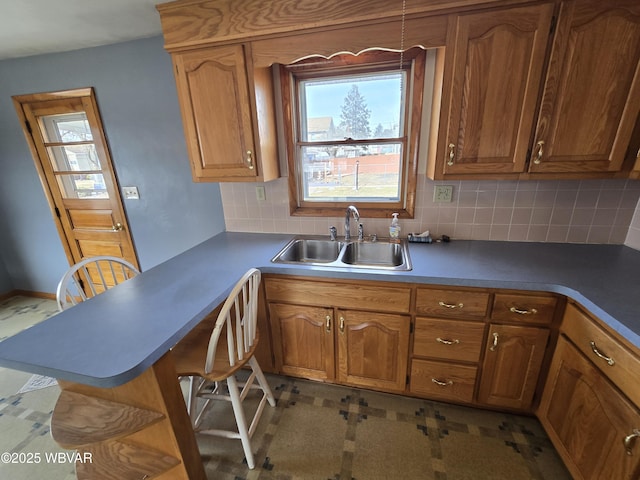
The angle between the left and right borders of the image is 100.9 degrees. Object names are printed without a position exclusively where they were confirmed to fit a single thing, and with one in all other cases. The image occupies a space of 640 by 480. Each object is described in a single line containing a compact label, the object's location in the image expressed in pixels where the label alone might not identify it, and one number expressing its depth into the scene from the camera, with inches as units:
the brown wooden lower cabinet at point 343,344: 58.0
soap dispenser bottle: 69.1
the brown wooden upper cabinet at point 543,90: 43.5
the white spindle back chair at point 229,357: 43.3
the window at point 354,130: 64.6
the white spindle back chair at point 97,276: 58.7
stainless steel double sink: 66.6
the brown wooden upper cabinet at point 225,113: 57.5
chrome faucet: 67.2
